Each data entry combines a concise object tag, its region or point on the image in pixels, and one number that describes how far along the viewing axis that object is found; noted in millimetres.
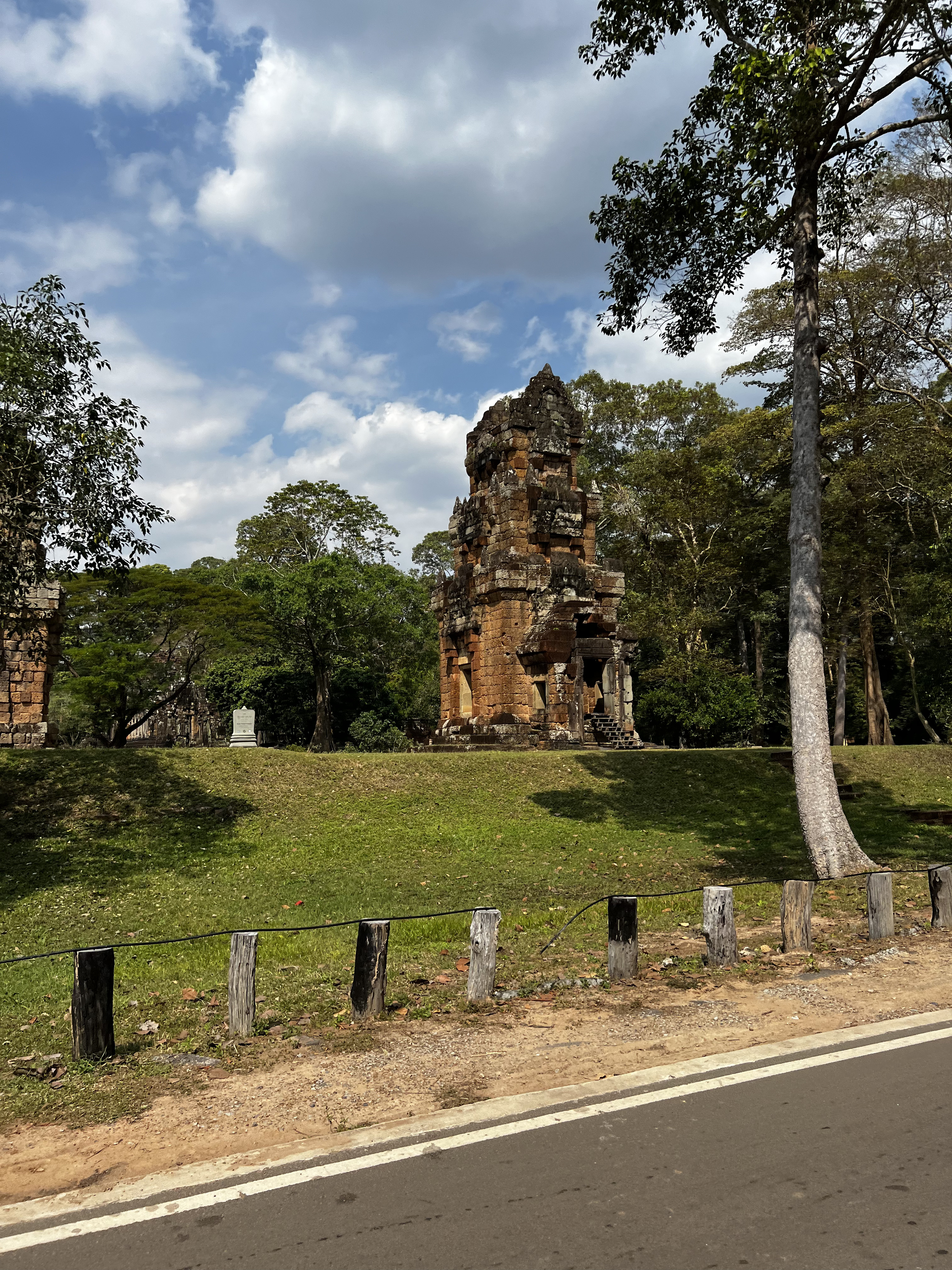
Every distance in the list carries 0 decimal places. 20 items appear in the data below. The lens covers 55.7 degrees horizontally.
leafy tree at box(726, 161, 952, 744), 26547
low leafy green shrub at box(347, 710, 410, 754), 35188
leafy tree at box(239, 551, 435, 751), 35344
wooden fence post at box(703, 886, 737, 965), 7944
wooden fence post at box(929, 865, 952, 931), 9422
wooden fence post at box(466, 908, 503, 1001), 7047
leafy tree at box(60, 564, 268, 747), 31188
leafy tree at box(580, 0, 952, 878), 12156
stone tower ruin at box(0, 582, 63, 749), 22375
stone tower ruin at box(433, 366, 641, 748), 26453
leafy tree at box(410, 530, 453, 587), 59688
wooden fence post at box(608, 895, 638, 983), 7582
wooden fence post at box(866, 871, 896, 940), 8789
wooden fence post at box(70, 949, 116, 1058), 5863
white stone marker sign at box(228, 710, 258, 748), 25109
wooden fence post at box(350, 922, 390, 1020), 6656
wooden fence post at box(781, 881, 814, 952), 8477
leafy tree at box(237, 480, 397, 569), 45375
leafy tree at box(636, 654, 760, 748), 33719
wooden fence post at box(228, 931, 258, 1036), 6352
